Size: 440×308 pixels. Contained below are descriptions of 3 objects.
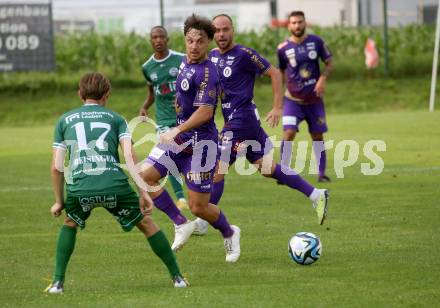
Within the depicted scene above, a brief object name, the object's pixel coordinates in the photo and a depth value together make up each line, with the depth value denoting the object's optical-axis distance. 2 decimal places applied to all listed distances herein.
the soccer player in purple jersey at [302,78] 31.50
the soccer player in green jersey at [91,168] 15.41
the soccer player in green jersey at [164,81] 26.94
